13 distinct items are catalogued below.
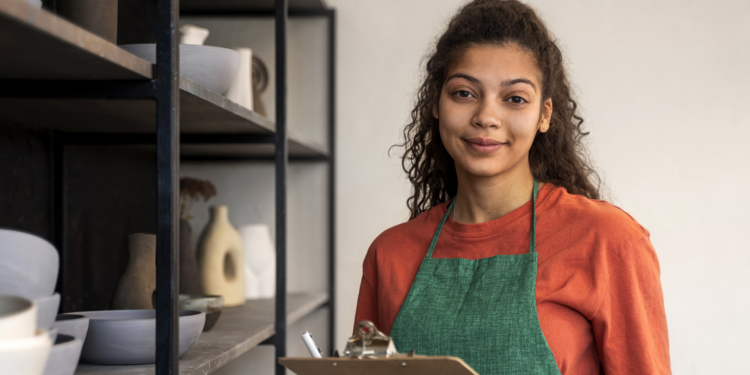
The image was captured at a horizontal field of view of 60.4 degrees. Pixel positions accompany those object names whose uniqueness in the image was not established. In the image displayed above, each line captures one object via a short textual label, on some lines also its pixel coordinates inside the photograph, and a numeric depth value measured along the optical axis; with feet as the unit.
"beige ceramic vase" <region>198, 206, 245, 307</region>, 6.69
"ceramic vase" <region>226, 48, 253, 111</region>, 6.56
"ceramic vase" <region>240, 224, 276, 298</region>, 7.62
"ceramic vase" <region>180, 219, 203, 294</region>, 6.15
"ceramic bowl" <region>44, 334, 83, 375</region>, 2.70
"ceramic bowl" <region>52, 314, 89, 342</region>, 3.06
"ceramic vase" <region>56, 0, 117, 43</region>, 3.33
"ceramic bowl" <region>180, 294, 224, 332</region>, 5.00
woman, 3.57
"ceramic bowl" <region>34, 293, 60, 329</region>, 2.60
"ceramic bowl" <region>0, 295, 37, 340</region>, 2.09
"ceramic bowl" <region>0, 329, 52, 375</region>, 2.10
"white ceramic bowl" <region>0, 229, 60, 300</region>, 2.69
